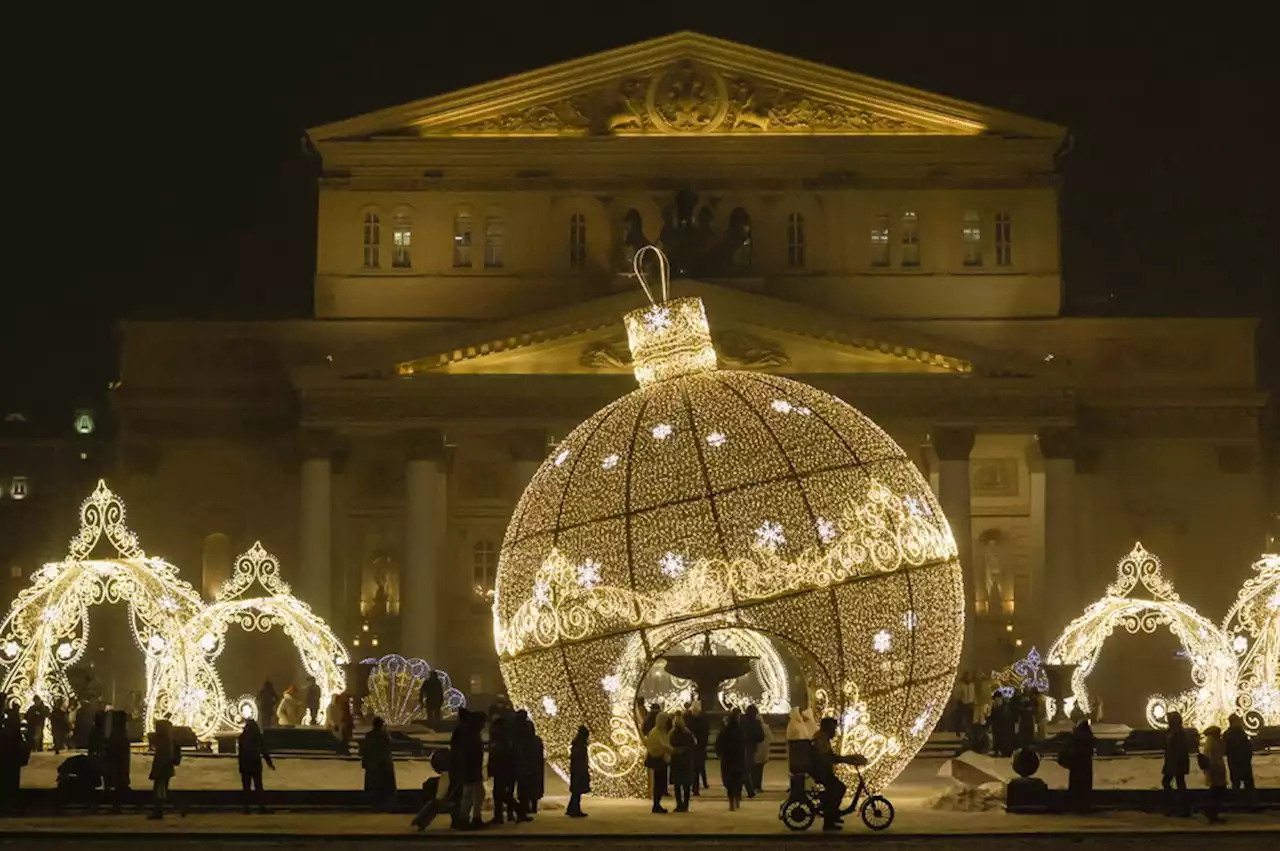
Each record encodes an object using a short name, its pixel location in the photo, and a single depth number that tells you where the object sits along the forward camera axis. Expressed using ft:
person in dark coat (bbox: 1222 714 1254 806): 86.79
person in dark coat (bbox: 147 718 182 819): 83.30
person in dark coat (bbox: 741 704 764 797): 92.22
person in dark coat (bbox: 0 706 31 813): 85.81
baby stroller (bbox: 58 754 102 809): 86.48
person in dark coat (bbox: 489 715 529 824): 81.15
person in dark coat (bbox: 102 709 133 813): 86.63
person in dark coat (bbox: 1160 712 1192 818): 83.61
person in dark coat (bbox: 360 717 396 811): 85.30
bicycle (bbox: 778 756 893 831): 77.46
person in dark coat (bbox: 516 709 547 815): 81.25
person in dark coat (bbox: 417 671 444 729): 136.26
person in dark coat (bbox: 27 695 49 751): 115.75
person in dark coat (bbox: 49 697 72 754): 120.47
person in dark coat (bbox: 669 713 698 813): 84.12
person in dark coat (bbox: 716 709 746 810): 87.20
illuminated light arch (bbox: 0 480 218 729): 113.39
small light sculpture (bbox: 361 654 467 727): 140.26
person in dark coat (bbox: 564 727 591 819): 81.31
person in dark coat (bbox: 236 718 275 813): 85.66
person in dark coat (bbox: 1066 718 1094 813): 83.46
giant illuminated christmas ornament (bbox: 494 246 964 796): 79.10
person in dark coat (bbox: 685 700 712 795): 91.09
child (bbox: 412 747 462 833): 78.79
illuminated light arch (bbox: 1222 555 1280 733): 118.73
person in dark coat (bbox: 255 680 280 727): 152.05
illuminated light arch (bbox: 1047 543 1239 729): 116.98
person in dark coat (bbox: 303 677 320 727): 148.21
